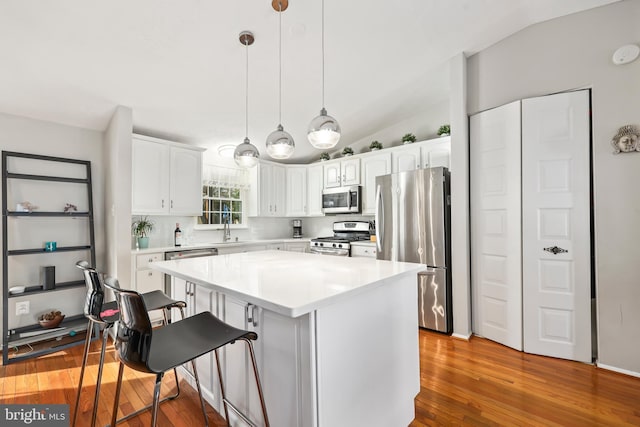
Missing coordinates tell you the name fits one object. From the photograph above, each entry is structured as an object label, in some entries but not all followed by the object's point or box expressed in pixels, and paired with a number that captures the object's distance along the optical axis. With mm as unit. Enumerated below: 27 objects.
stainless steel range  4379
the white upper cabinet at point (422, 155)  3770
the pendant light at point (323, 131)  1851
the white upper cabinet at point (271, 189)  4930
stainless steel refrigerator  3227
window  4602
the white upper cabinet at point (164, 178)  3467
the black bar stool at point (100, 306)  1669
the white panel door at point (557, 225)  2512
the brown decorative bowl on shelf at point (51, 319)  2980
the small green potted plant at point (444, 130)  3787
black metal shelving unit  2727
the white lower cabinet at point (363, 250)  4105
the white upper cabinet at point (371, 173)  4332
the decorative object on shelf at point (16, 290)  2830
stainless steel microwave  4574
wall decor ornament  2254
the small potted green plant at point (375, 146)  4594
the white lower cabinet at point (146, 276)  3244
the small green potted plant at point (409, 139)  4148
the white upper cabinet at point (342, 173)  4680
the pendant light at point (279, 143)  2074
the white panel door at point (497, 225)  2787
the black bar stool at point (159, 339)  1142
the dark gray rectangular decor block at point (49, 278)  2984
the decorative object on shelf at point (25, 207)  2932
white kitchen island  1271
